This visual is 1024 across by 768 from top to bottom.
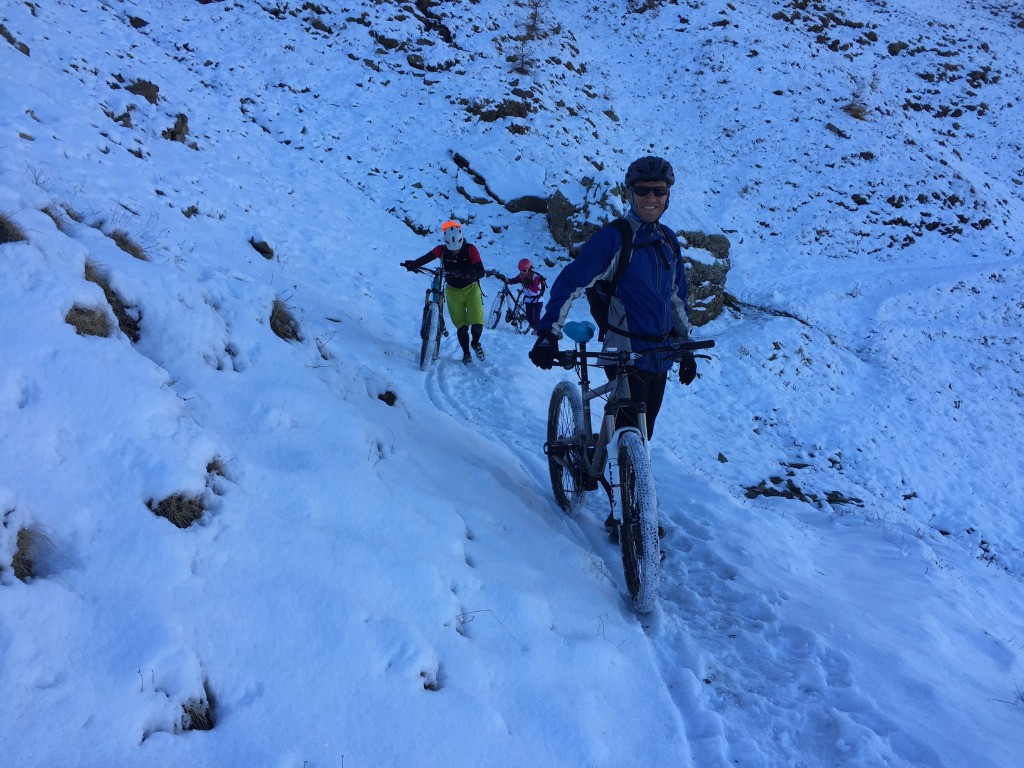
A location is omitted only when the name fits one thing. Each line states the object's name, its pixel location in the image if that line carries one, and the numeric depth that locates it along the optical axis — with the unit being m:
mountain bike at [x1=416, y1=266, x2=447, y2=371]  8.62
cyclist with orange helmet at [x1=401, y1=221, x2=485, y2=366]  8.42
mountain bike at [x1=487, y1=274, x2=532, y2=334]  12.43
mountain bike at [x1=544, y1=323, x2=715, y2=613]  3.55
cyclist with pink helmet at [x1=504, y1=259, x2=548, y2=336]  11.60
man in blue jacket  3.73
